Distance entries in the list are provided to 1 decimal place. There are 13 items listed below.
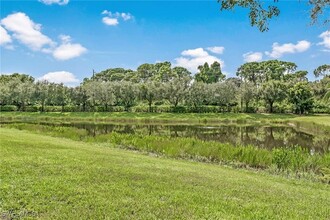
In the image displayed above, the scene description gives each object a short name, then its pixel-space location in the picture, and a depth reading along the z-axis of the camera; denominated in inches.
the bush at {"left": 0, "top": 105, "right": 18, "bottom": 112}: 3253.2
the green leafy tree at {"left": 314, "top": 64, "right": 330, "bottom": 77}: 5328.3
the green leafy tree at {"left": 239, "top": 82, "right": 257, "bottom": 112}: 3474.4
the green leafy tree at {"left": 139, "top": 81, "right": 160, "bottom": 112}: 3408.0
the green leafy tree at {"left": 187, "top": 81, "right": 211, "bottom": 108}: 3400.6
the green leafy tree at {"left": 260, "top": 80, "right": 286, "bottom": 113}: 3476.9
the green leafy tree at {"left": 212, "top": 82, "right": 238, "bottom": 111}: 3476.9
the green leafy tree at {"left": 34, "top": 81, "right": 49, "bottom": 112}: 3228.6
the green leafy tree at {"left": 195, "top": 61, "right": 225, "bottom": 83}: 5408.5
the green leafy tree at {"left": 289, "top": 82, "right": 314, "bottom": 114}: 3479.3
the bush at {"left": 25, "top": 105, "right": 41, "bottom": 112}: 3240.7
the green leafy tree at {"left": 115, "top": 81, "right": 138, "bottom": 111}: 3435.0
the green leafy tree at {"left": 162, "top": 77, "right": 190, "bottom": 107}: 3383.4
